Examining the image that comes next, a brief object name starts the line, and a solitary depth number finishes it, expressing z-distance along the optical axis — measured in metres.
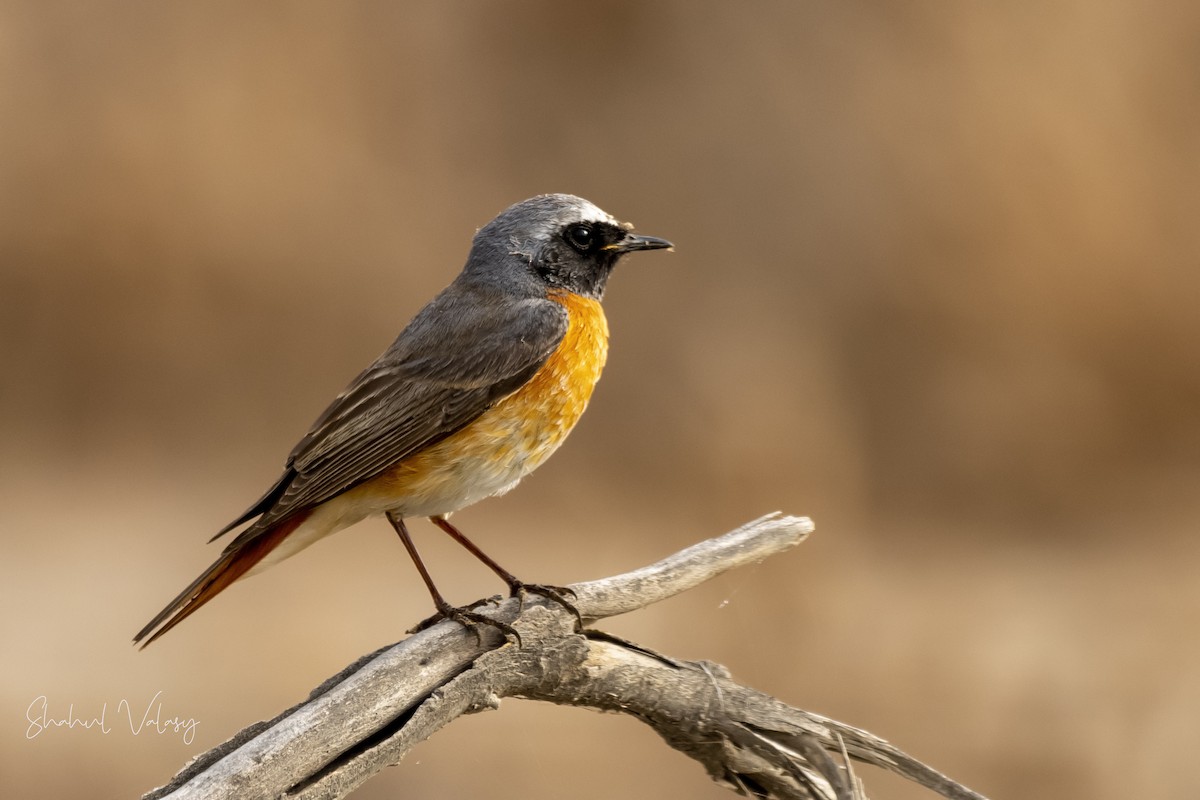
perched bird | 7.66
